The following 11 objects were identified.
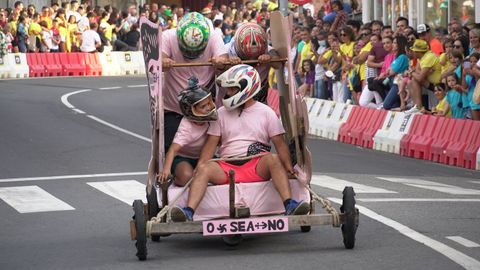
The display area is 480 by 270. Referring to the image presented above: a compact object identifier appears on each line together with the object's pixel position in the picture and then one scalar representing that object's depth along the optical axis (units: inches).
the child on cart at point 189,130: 451.8
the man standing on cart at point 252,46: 494.9
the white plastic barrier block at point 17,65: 1717.5
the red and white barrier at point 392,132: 883.4
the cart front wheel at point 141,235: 415.5
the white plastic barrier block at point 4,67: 1712.6
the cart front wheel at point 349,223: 424.5
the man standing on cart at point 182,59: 485.1
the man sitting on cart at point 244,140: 442.6
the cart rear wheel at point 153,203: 462.3
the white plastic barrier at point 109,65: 1845.5
